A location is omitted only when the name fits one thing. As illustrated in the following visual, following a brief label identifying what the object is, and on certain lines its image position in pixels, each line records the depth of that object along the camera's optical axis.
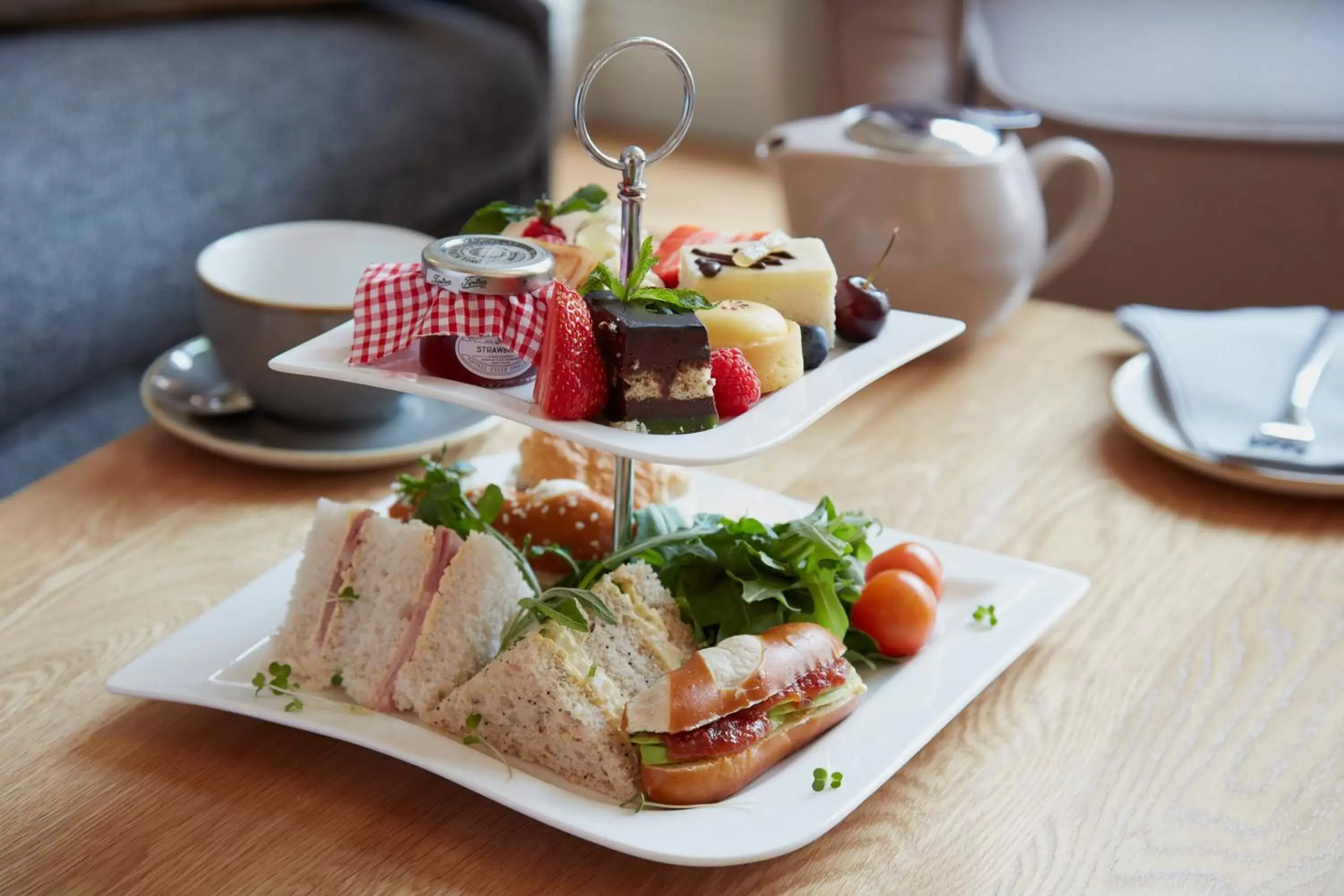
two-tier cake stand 0.73
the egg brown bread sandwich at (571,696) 0.77
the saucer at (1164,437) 1.19
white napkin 1.24
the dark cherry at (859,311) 0.90
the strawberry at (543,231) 0.94
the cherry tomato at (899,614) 0.91
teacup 1.14
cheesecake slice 0.87
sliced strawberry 0.92
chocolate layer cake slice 0.75
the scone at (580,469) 1.10
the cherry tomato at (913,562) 0.97
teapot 1.36
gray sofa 1.60
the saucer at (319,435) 1.17
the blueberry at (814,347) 0.86
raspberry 0.78
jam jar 0.78
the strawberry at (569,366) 0.74
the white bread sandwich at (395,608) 0.83
